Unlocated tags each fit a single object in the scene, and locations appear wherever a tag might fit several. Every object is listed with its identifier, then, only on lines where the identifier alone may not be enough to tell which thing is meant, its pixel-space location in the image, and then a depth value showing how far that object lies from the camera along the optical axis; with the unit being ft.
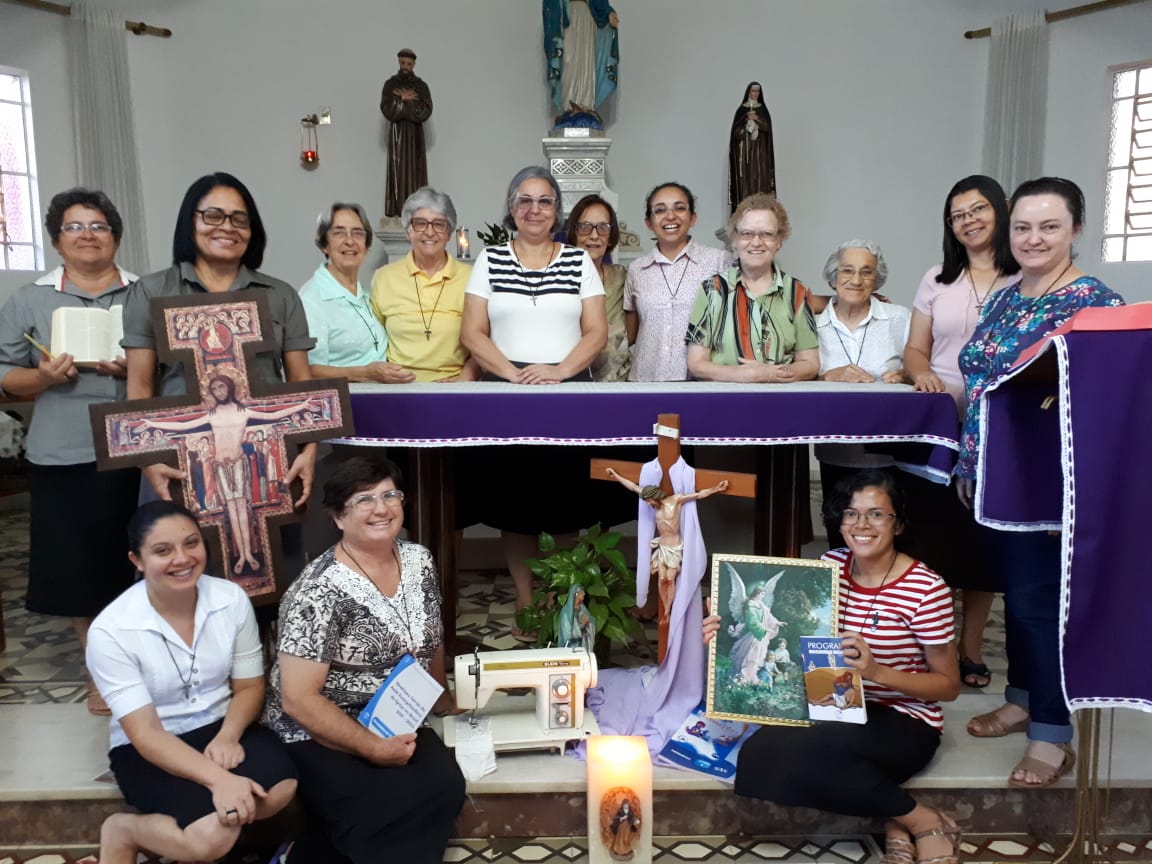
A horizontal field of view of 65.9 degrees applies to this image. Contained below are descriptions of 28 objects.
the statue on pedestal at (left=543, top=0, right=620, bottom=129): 24.75
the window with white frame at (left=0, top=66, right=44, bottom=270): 25.14
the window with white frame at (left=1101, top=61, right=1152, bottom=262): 25.77
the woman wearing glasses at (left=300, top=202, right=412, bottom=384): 10.75
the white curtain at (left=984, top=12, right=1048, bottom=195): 25.88
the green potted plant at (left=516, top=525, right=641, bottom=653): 8.98
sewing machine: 7.85
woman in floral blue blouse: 7.36
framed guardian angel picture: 7.69
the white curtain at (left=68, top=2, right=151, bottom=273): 24.91
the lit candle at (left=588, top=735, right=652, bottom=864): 7.17
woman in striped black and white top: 10.10
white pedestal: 23.27
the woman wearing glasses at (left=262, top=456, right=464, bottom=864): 6.97
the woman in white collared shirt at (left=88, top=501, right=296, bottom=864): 6.59
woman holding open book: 8.77
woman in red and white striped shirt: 7.34
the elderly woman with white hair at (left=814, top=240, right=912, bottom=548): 10.58
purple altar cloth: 8.59
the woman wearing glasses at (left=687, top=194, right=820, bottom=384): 10.35
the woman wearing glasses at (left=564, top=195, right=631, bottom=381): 12.04
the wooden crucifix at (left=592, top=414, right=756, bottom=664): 8.28
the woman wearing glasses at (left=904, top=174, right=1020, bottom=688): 9.20
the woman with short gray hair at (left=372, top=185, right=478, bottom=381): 10.89
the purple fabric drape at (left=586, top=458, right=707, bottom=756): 8.42
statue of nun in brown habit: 25.22
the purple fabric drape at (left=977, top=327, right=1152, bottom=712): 6.17
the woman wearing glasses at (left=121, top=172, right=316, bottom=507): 7.99
